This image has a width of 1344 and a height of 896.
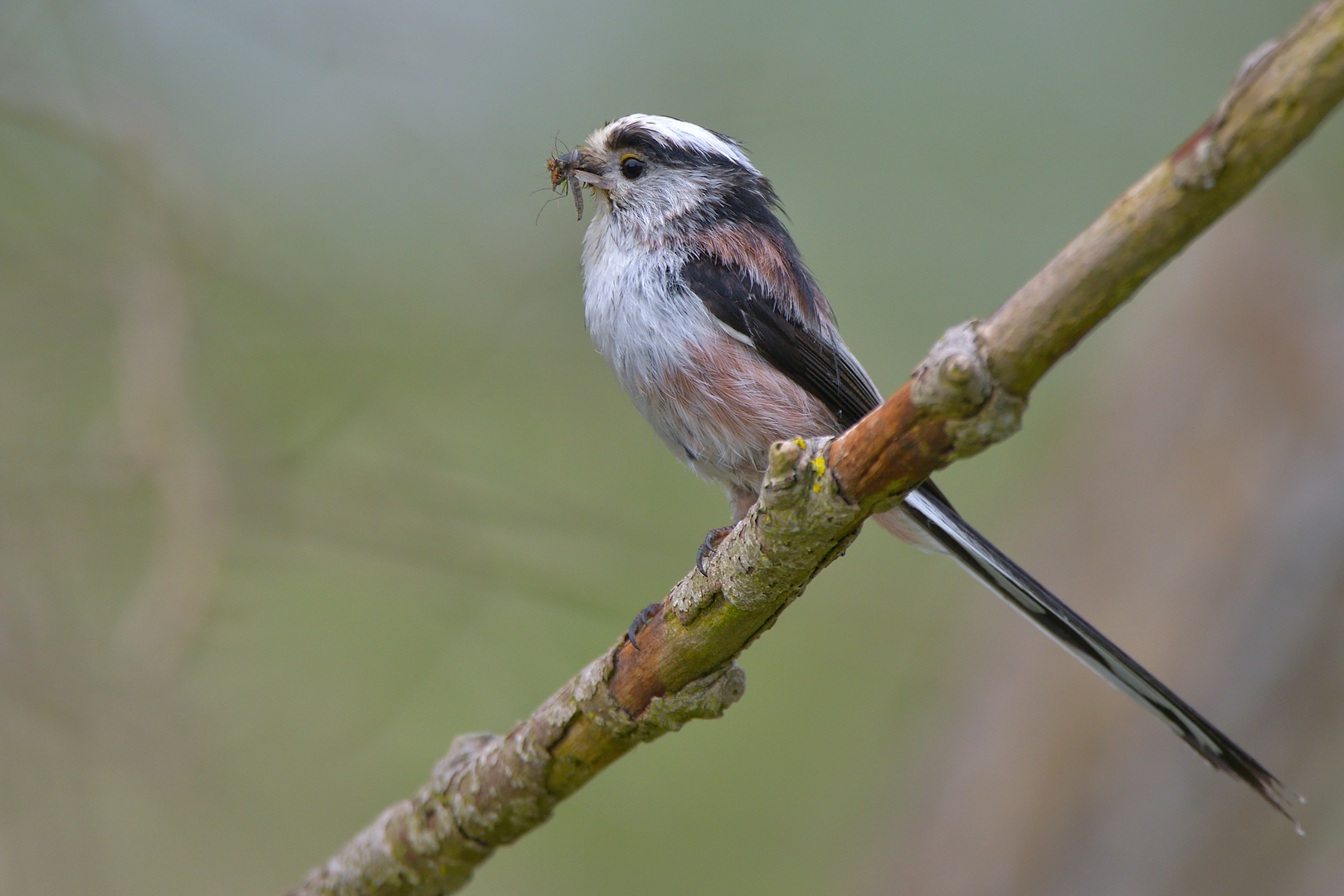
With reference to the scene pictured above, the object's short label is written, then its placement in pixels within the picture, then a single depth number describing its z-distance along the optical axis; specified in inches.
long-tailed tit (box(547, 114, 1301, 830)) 219.6
